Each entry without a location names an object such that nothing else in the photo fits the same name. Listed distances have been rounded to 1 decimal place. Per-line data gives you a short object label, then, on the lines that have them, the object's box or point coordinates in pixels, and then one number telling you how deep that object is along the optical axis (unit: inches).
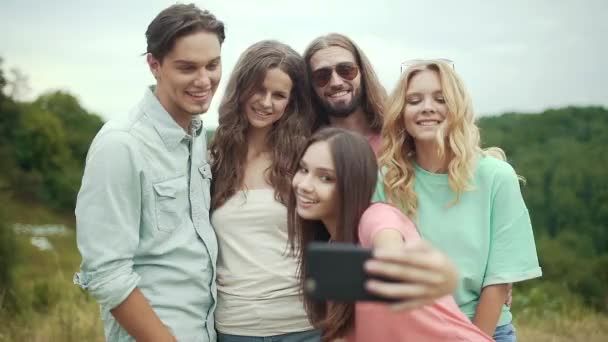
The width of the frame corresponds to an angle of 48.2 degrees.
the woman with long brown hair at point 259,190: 130.0
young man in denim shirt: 109.8
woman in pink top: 95.2
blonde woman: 121.4
